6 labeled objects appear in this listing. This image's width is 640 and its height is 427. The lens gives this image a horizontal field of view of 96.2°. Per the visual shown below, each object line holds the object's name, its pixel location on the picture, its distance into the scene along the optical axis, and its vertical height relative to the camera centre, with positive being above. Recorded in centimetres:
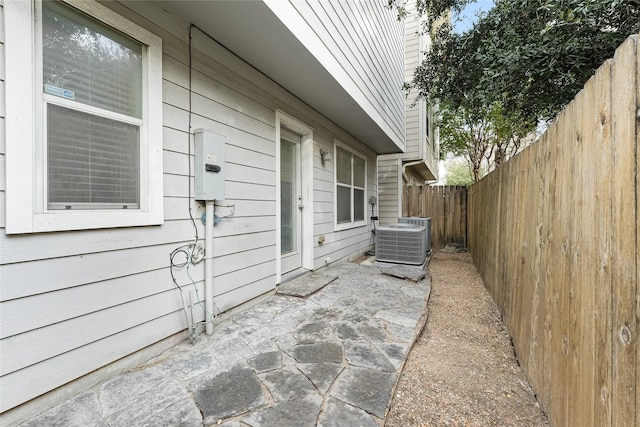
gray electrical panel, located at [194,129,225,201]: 241 +38
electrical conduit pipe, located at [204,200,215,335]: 246 -44
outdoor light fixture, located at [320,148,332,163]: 463 +89
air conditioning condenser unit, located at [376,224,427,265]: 478 -60
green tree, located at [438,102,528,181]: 844 +241
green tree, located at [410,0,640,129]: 237 +152
